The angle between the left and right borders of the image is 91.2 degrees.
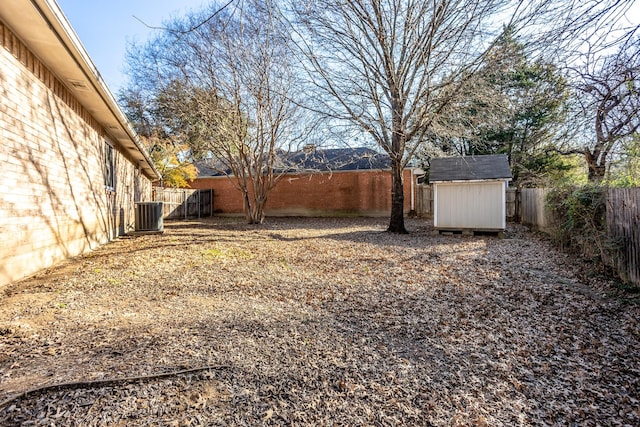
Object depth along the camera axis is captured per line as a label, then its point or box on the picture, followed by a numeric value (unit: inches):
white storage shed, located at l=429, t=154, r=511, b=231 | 414.6
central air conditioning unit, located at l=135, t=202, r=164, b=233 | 391.0
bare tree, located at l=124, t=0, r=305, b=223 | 432.8
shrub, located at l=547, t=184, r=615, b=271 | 219.0
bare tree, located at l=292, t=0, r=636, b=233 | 314.1
